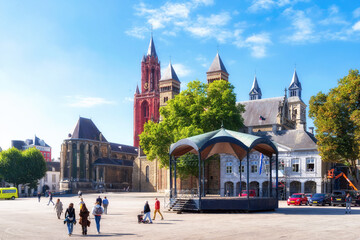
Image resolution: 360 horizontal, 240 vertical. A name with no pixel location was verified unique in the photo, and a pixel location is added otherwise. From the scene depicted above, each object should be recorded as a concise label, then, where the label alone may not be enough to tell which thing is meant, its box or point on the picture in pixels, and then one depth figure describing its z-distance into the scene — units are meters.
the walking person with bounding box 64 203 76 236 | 18.66
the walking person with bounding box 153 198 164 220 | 26.02
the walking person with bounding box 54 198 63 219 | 27.98
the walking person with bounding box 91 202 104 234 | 19.44
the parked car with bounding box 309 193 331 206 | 42.72
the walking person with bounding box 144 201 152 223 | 23.71
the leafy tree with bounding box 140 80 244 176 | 58.84
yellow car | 69.31
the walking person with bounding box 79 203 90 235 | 19.17
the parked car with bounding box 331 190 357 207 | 41.53
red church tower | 137.38
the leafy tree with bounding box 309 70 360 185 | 45.88
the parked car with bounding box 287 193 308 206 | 44.09
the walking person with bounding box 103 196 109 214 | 31.52
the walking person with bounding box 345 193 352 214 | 30.92
